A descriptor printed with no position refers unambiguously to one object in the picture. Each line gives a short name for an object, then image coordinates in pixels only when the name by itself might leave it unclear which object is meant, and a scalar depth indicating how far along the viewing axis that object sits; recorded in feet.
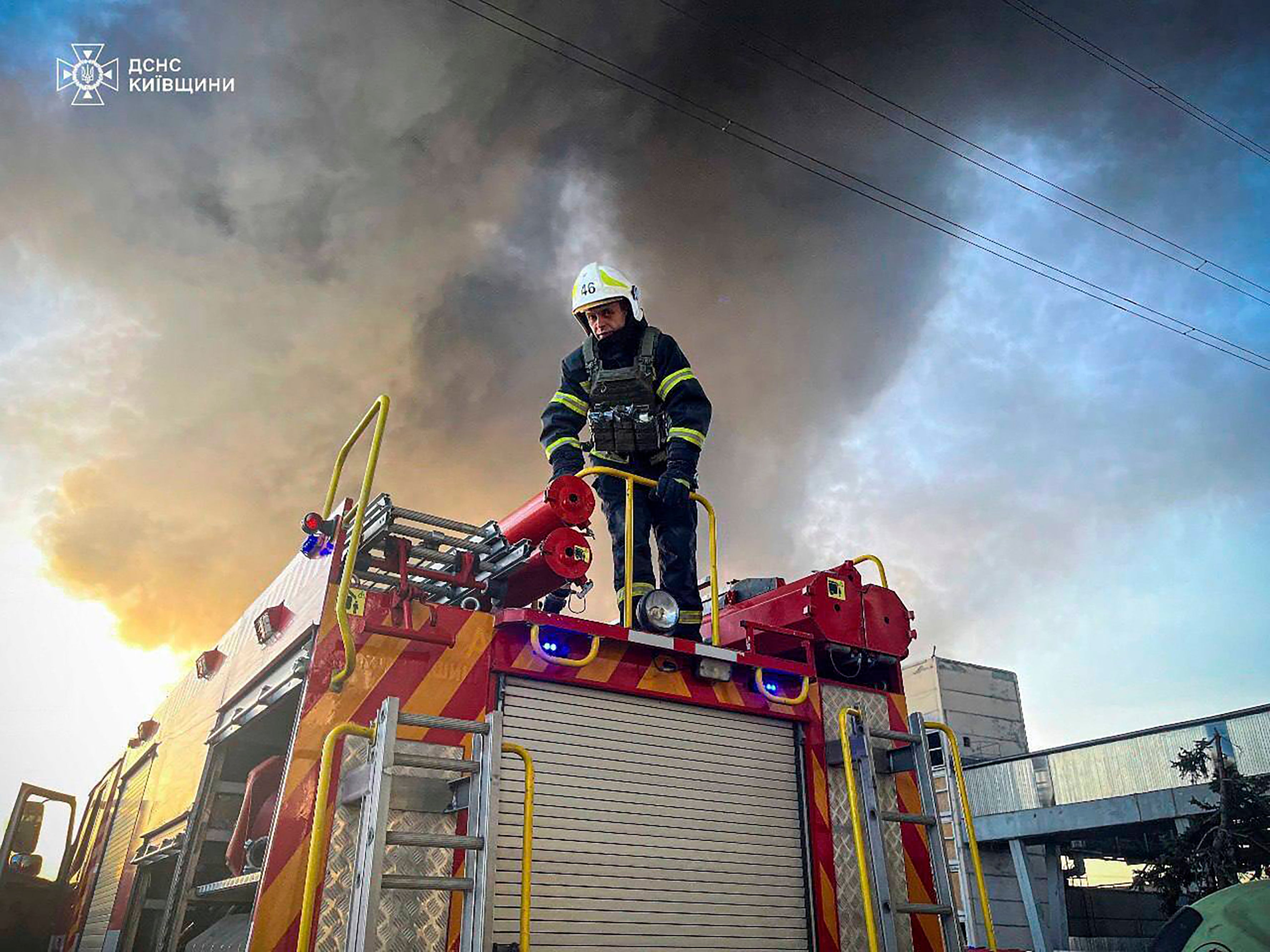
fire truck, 11.89
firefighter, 18.88
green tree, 42.93
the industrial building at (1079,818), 67.21
